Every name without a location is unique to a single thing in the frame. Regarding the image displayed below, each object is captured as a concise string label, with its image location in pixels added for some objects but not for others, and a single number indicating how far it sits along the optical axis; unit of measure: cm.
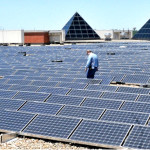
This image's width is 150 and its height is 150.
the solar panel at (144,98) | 945
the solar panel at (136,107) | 855
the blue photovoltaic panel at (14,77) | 1467
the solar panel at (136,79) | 1427
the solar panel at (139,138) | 675
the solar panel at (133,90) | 1070
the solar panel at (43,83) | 1252
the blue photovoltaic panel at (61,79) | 1383
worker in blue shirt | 1394
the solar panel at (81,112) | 838
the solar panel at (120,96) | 970
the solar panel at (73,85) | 1192
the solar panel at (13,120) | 808
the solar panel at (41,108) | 877
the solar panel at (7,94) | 1048
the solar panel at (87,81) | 1334
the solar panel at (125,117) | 784
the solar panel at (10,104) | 933
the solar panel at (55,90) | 1075
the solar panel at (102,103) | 898
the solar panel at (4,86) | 1174
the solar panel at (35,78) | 1430
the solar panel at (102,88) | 1123
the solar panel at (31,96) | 996
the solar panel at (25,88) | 1148
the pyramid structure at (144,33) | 6773
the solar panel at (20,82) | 1296
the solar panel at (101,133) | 710
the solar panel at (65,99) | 943
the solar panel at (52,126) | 764
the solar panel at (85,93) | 1018
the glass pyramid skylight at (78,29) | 6979
